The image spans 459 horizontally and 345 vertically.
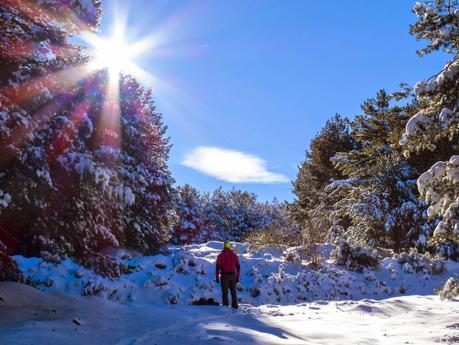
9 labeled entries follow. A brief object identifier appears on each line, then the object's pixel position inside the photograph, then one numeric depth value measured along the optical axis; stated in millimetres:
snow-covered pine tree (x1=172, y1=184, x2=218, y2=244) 32094
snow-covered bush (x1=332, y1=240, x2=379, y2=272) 15750
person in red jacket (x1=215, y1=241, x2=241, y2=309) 10828
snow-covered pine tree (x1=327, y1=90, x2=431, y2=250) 19844
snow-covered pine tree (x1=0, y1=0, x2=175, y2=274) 7957
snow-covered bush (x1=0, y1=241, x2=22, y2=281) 7707
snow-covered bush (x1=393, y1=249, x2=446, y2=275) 15766
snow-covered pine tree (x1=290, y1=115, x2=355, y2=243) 31562
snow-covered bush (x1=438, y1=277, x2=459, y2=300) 6898
